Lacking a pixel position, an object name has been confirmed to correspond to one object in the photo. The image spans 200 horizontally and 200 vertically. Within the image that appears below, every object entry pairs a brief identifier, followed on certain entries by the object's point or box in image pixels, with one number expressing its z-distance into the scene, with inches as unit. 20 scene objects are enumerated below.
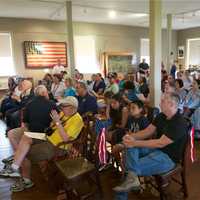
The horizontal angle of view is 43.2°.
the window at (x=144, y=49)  460.5
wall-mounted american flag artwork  349.4
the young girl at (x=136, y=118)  106.5
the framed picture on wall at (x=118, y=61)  415.4
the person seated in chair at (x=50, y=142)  110.0
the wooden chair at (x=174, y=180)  89.7
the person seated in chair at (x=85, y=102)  154.6
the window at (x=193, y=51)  487.7
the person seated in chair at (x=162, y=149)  87.4
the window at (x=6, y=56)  335.3
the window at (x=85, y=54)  392.5
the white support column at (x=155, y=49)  175.5
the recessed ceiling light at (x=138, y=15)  337.1
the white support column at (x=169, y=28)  335.9
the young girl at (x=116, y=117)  124.6
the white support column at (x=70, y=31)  253.7
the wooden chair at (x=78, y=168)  91.5
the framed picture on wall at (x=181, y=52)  504.7
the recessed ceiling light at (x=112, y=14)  316.3
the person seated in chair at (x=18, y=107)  175.6
